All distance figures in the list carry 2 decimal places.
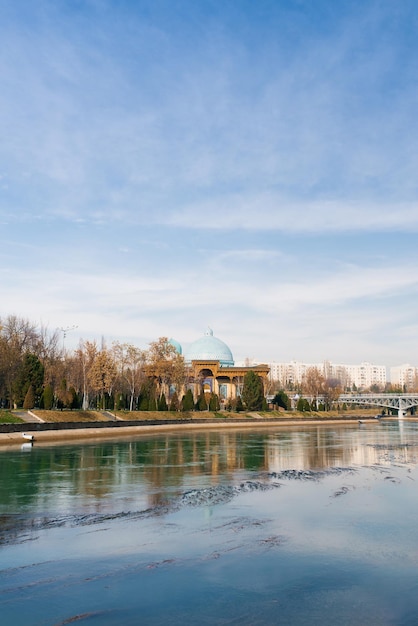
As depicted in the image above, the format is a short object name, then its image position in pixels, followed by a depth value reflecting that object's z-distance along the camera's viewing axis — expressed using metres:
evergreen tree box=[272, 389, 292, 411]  94.69
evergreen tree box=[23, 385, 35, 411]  53.57
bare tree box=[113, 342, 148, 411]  71.81
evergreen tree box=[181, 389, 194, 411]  73.28
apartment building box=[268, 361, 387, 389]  194.93
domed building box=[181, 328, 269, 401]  97.41
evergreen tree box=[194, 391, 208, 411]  77.25
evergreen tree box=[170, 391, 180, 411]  71.38
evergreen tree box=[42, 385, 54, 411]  55.19
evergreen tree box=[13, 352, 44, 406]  54.97
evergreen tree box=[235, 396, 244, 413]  82.75
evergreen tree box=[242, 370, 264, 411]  85.19
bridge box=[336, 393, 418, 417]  114.62
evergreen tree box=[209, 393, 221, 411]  78.38
